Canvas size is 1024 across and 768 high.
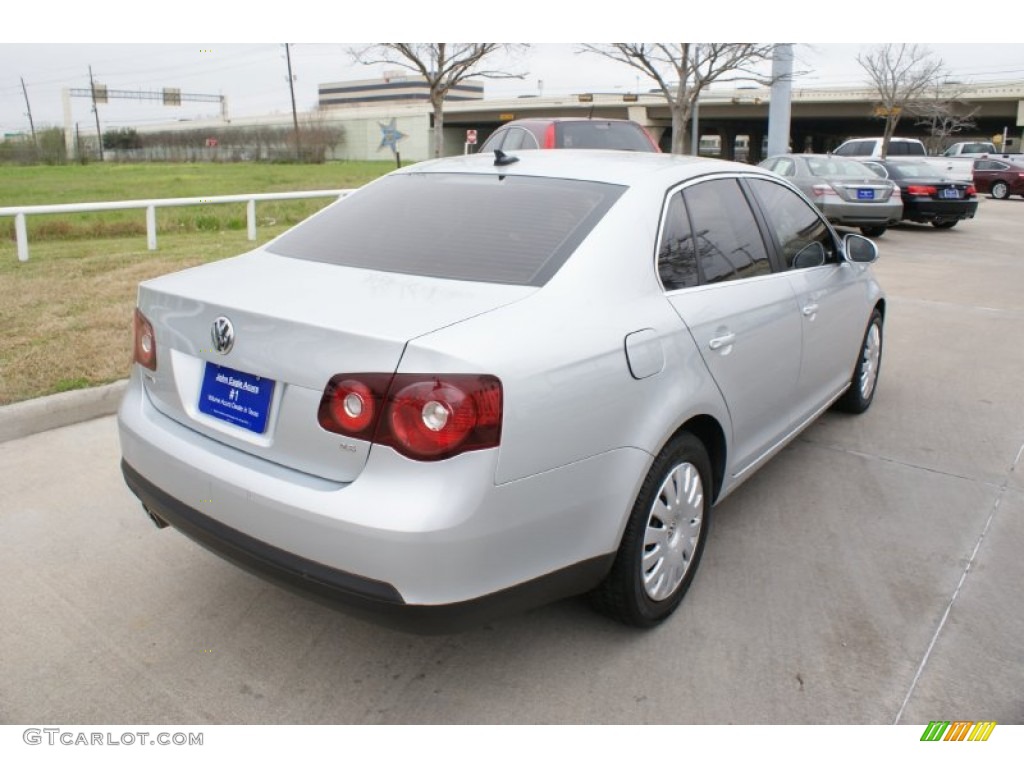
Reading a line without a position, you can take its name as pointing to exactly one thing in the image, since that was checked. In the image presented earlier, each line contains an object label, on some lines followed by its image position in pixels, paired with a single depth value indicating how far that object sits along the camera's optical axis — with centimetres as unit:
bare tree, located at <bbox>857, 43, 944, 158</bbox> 3647
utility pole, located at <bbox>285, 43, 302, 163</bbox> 6644
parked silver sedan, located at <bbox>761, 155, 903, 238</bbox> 1462
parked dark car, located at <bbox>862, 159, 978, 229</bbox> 1669
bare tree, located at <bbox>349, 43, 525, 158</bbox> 2094
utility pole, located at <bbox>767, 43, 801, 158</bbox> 1977
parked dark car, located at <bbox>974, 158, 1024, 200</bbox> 2741
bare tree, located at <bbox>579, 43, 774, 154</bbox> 2061
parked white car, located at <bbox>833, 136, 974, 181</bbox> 2505
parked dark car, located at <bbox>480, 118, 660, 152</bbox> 1170
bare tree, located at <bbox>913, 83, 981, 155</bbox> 4500
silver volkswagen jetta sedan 223
